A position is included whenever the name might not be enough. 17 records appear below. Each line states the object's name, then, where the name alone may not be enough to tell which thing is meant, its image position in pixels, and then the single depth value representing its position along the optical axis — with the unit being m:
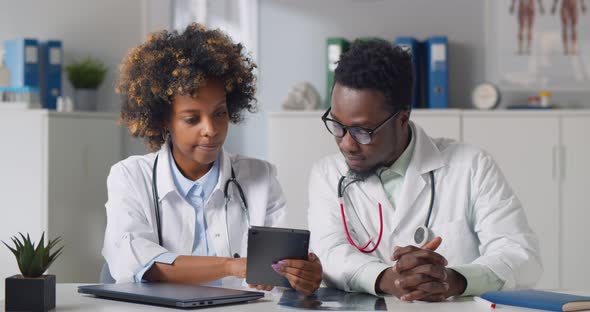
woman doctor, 2.54
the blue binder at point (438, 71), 4.61
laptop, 1.89
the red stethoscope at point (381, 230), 2.34
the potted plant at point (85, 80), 4.91
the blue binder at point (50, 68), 4.79
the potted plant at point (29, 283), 1.86
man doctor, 2.28
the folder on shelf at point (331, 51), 4.70
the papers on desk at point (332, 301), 1.91
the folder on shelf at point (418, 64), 4.59
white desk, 1.90
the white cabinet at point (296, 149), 4.65
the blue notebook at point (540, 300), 1.84
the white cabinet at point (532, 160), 4.53
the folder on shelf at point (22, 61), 4.62
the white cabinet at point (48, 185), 4.44
